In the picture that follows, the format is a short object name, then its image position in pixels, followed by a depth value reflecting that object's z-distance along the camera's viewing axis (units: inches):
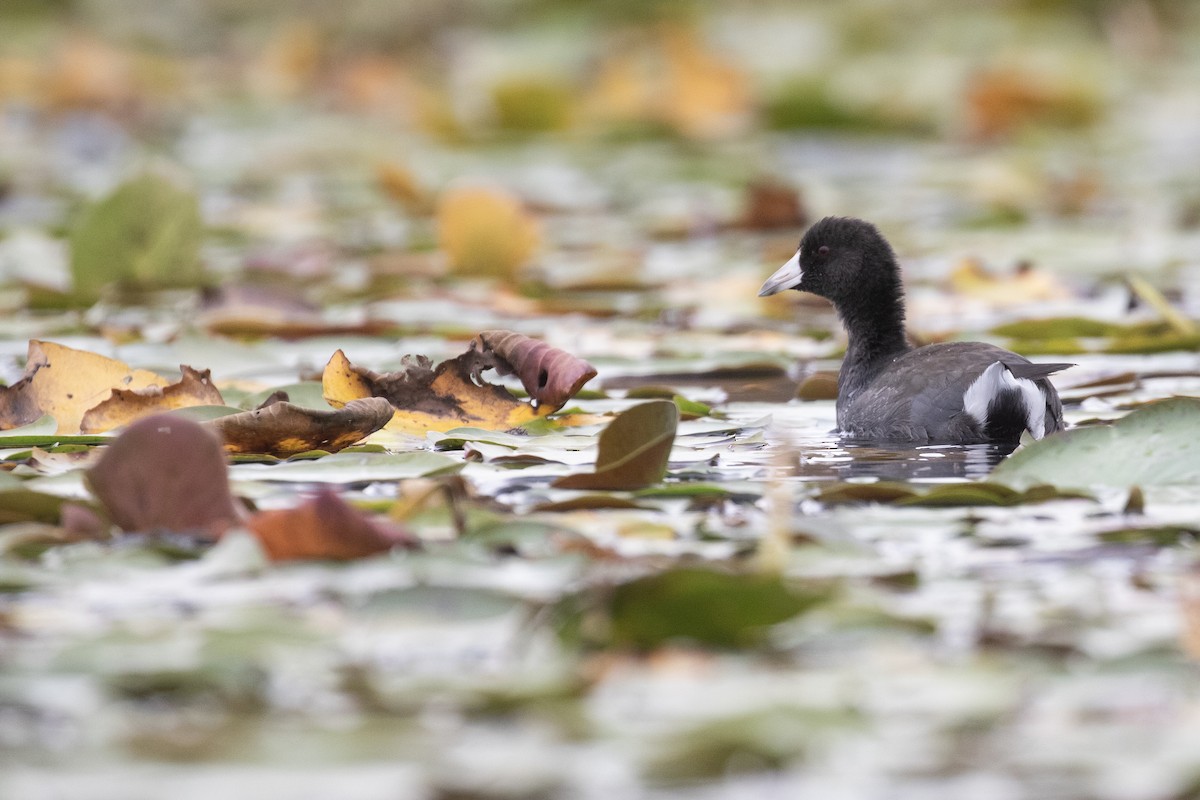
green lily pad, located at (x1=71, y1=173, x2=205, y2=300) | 446.0
